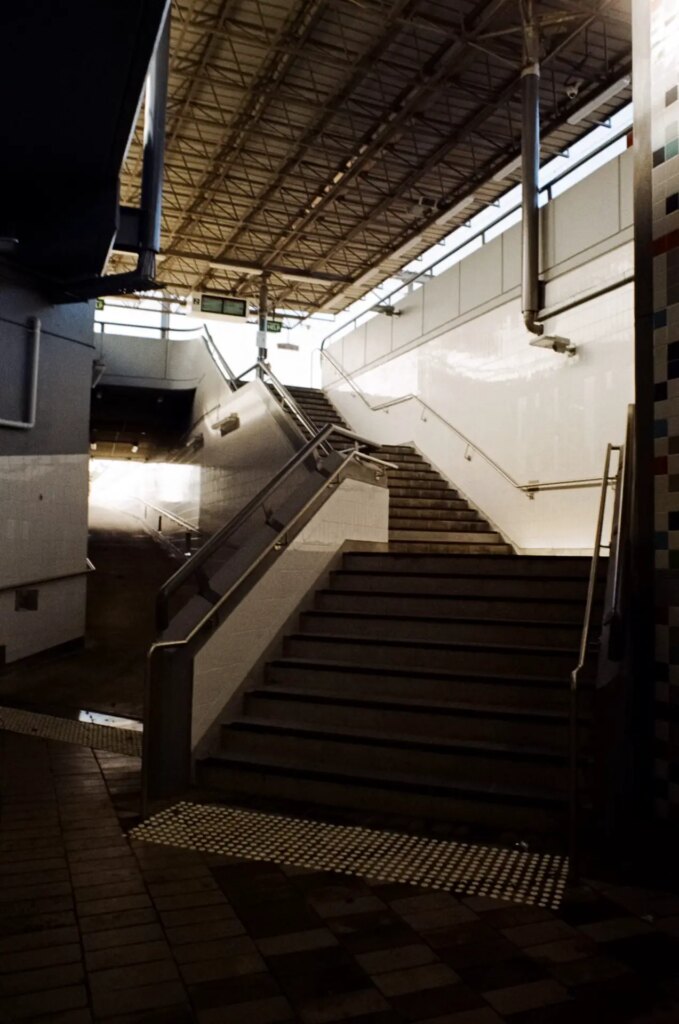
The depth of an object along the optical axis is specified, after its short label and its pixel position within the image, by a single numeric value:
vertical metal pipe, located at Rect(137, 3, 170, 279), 8.25
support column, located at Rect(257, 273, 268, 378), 20.92
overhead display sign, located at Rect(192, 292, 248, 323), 20.98
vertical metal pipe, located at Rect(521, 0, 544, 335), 8.78
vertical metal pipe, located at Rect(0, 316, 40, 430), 7.91
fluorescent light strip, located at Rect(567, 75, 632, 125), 12.20
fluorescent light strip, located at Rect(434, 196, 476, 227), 16.67
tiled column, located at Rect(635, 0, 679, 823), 3.46
